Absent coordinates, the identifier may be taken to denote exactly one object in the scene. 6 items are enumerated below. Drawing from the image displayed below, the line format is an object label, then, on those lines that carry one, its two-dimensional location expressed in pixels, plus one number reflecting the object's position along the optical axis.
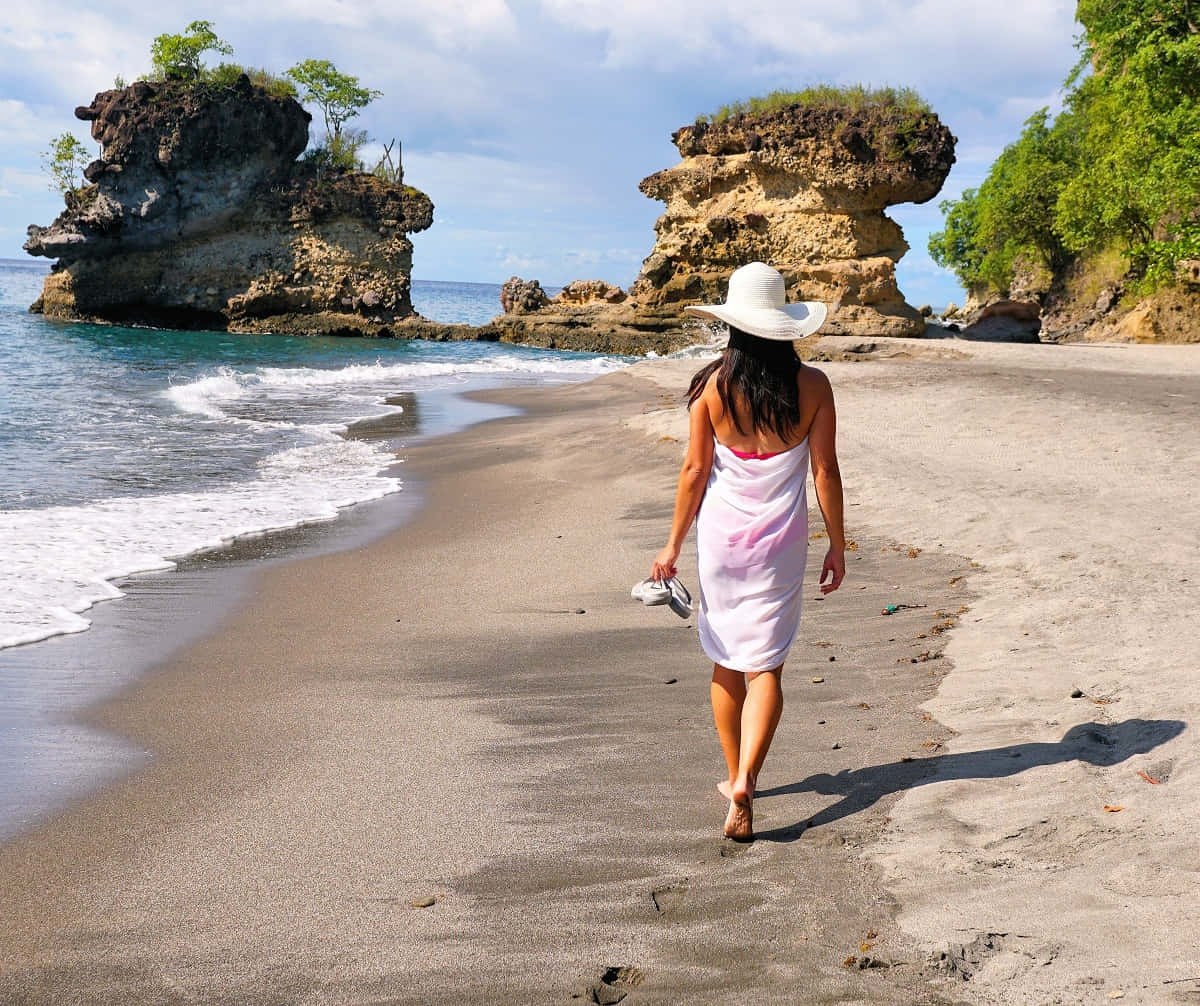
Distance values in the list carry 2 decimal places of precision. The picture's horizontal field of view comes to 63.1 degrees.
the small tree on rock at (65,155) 55.38
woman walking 3.39
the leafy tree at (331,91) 56.19
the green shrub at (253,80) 51.47
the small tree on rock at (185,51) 51.37
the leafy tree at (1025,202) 39.94
